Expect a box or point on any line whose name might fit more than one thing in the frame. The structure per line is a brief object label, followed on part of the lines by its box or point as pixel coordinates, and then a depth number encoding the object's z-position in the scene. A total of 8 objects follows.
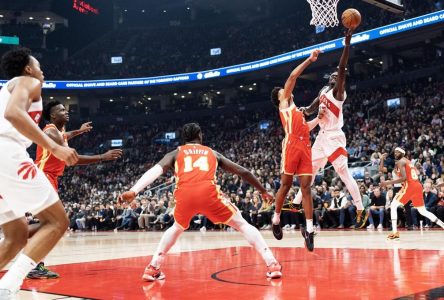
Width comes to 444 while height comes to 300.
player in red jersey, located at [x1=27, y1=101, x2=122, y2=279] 4.94
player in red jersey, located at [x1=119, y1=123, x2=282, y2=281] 4.27
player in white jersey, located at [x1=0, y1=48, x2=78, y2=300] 2.88
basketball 6.09
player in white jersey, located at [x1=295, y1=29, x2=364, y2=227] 6.61
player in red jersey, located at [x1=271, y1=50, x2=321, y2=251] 6.12
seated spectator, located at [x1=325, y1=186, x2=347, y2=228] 13.89
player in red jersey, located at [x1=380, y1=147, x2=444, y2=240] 9.15
